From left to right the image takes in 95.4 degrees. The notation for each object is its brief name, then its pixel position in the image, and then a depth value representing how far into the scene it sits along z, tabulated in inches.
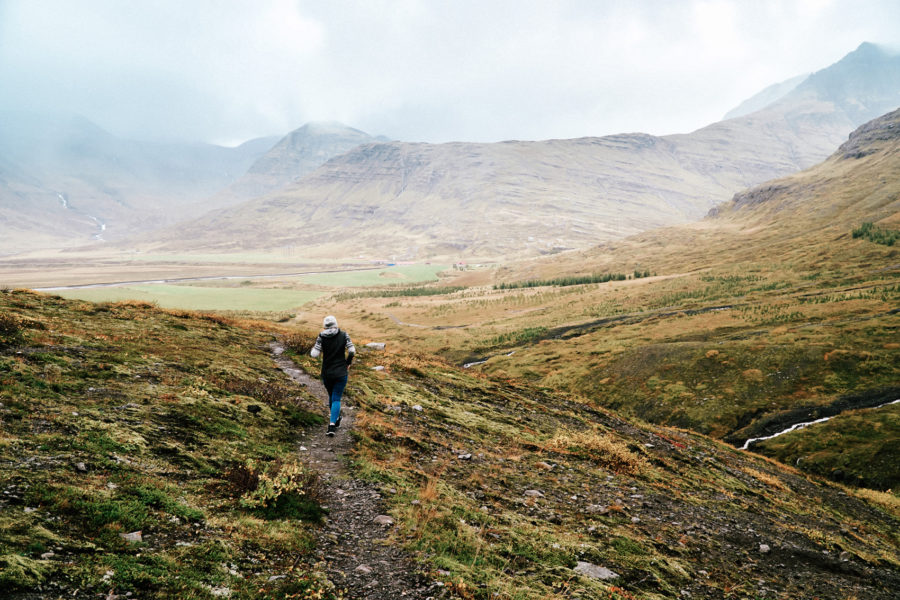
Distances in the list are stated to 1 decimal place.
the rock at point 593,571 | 327.9
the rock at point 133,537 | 234.1
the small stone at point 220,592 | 214.2
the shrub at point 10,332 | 498.9
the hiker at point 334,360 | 514.6
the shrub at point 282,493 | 314.5
